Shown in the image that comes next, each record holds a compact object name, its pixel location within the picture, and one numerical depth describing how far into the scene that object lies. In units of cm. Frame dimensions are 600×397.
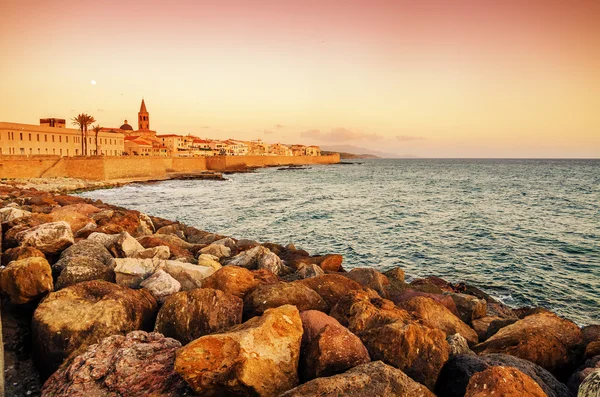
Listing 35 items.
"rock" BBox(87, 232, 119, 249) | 767
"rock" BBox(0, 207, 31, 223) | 911
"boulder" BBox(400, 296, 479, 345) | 564
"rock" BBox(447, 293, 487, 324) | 709
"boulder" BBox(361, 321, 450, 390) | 363
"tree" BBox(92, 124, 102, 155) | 6322
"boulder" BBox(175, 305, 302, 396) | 311
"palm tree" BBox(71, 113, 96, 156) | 5406
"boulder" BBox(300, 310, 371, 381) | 342
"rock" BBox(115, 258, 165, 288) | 583
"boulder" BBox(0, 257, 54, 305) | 489
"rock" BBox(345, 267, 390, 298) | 738
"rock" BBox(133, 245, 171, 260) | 739
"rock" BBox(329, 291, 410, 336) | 420
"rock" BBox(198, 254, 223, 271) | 762
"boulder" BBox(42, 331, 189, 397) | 323
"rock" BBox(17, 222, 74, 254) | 656
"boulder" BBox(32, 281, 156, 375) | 399
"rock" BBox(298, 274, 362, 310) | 563
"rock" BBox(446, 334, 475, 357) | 432
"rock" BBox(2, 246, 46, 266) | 579
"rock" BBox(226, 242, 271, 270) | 837
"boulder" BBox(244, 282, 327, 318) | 466
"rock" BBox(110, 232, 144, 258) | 727
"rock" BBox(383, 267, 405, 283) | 982
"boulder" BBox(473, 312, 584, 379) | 450
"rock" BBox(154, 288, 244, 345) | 413
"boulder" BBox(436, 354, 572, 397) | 354
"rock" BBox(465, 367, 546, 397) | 274
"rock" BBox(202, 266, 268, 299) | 529
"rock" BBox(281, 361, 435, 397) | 277
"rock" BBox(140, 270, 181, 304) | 519
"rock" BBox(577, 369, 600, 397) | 298
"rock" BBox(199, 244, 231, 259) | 949
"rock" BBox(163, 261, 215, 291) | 597
